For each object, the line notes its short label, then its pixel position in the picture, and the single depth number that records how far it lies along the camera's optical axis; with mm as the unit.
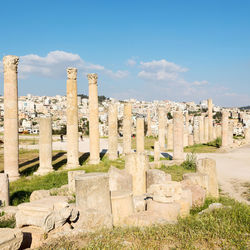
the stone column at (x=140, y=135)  20375
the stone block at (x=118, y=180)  8109
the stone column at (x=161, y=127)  27688
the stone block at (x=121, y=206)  6638
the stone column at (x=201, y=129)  32938
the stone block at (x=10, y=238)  4180
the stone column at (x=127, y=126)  20125
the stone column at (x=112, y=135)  18391
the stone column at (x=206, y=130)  33672
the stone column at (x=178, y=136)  18047
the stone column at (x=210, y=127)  33906
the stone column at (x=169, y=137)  27964
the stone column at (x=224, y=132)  26016
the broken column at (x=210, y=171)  9539
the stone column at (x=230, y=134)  27672
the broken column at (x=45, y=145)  14000
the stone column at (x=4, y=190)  8234
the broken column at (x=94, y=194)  6129
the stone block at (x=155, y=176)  8984
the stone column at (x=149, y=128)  44156
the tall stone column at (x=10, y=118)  12438
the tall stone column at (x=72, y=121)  15227
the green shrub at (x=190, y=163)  15551
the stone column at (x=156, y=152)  17334
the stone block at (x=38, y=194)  8465
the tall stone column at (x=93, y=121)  16438
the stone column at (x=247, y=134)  30828
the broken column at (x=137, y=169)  9258
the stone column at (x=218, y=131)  37072
